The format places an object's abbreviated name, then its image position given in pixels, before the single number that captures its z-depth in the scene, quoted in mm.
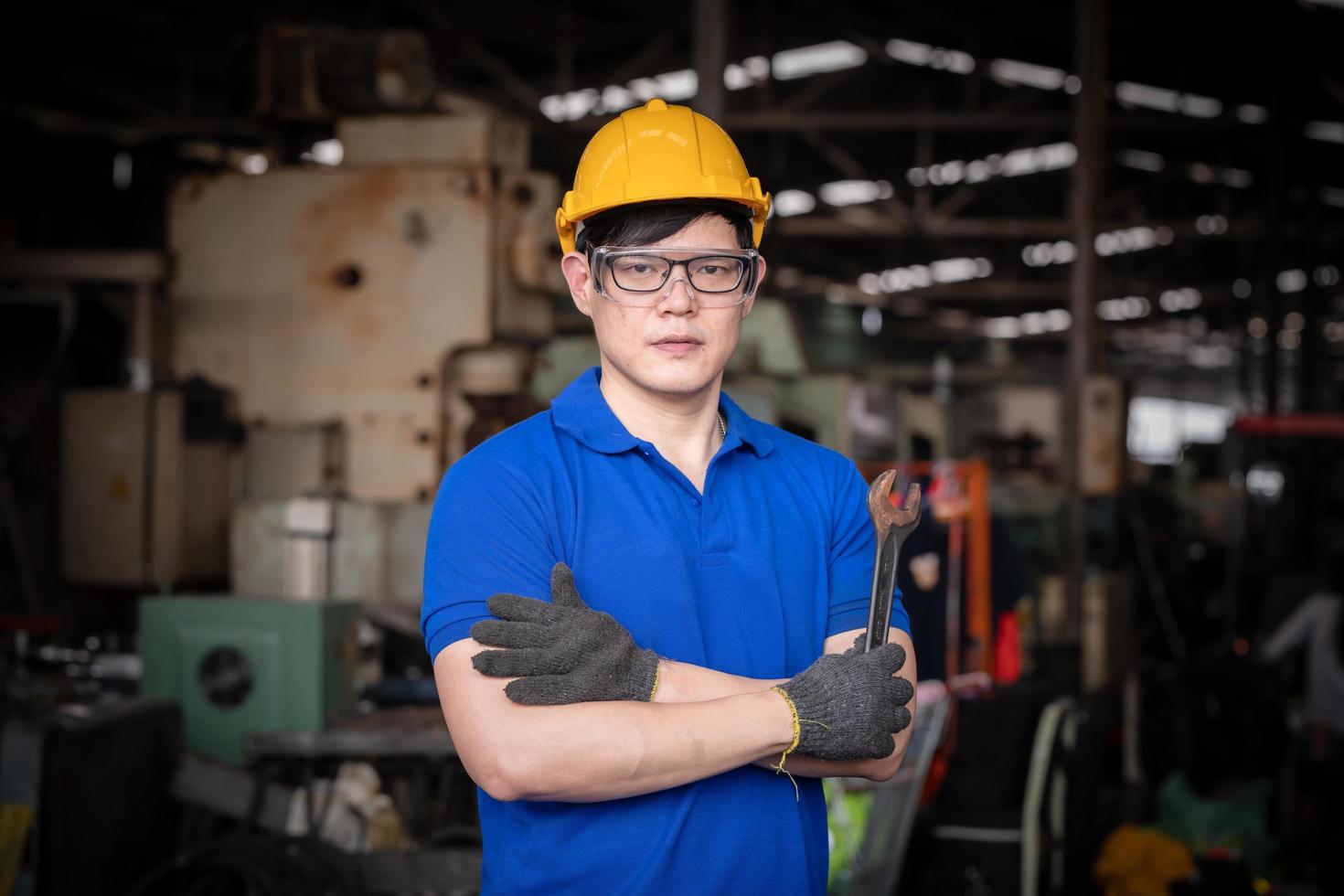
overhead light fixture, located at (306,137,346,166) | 9141
